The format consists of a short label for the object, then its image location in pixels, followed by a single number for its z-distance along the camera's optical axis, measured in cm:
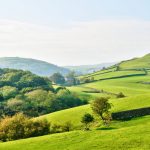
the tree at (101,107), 8753
